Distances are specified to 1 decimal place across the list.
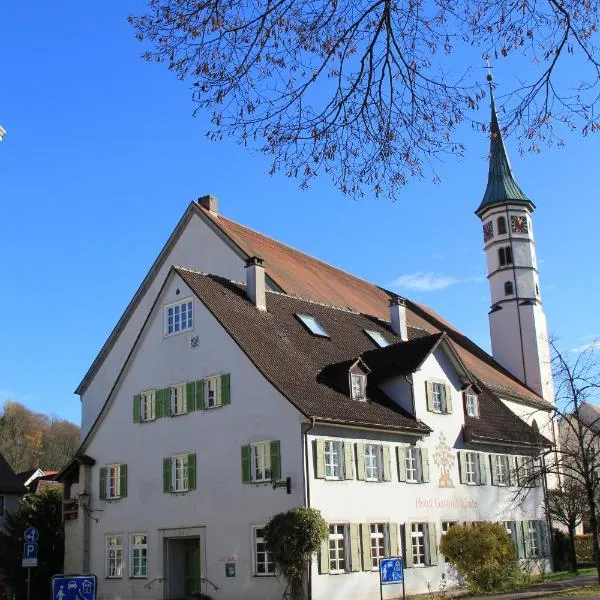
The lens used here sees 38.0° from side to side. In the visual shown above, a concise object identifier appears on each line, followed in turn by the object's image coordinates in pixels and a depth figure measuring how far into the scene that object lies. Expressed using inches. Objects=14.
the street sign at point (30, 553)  798.5
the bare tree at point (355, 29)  349.4
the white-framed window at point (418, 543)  1023.0
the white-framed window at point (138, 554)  1049.5
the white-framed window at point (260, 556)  909.2
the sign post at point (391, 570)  739.4
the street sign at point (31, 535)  794.2
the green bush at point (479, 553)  932.6
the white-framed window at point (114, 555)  1083.9
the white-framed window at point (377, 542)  967.0
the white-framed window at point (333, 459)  936.9
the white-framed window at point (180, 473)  1031.0
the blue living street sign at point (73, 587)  461.1
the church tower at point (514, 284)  1923.0
